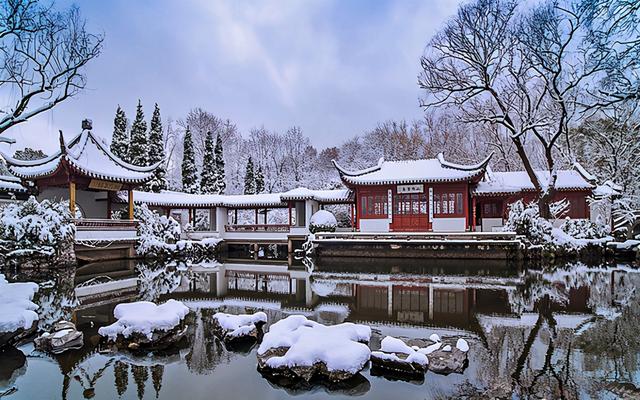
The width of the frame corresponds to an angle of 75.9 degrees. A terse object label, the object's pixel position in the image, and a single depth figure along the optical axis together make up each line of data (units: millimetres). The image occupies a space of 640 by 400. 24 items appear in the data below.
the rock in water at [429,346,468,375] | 4414
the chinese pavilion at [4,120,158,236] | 15984
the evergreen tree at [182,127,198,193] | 29125
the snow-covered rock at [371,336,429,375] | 4414
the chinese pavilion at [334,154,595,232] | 19156
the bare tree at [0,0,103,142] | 11008
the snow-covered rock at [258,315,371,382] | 4272
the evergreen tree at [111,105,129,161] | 28166
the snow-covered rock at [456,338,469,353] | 4770
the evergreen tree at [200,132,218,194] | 29734
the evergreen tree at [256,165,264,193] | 32794
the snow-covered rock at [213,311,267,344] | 5673
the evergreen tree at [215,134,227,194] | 30562
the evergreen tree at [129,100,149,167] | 26547
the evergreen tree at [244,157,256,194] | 31344
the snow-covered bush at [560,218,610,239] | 17203
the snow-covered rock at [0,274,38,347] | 5312
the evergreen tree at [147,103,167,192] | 26250
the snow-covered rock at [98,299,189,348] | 5375
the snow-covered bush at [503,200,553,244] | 16141
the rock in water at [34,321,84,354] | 5227
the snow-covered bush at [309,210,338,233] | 19328
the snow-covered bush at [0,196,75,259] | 13102
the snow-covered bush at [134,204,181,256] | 17562
